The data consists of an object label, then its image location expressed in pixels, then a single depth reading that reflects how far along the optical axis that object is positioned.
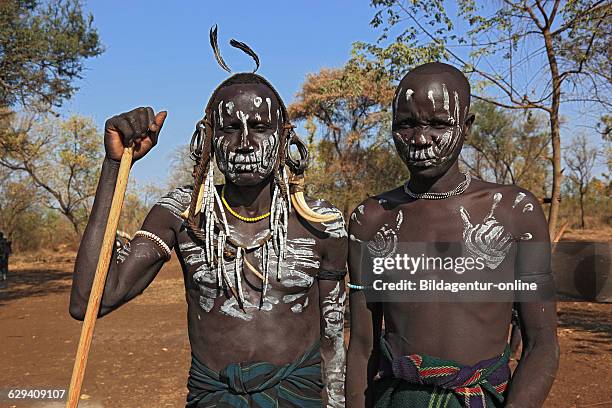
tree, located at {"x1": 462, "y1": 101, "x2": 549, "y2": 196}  26.70
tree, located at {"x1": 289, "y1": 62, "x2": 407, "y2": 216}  21.39
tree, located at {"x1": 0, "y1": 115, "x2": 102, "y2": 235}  25.64
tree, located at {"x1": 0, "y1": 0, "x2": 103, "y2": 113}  11.58
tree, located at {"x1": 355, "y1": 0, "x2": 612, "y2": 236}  7.73
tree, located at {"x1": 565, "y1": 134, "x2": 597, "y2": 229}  30.14
